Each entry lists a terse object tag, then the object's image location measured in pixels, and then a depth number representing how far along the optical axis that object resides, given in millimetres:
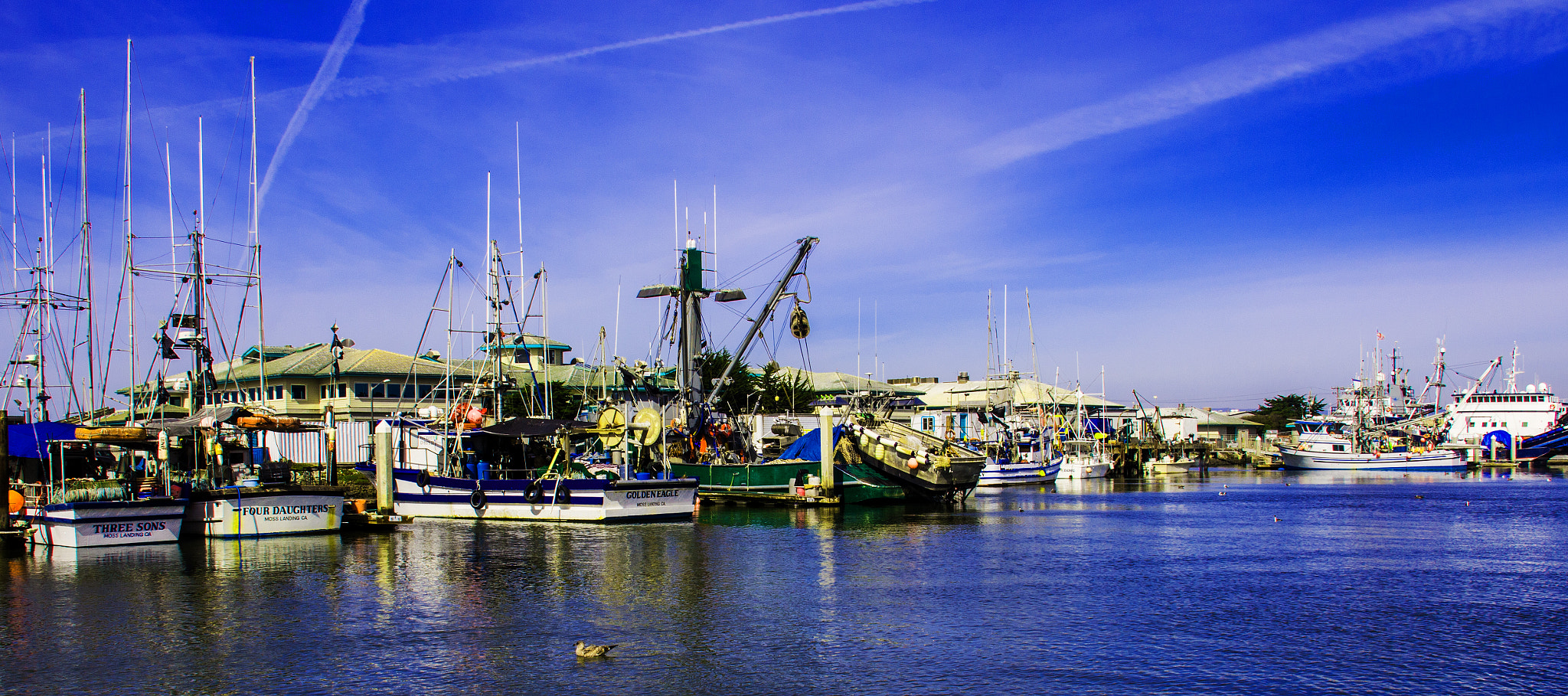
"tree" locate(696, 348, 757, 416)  86625
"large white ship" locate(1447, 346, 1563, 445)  103438
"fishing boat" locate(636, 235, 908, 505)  46281
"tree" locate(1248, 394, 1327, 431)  154125
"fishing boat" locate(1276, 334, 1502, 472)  97812
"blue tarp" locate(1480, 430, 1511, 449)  104250
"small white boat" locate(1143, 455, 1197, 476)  98375
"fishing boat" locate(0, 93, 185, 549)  29375
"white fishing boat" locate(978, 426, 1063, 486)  76062
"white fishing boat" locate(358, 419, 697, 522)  37094
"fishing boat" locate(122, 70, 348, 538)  31656
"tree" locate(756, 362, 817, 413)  91375
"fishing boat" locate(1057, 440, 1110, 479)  82812
